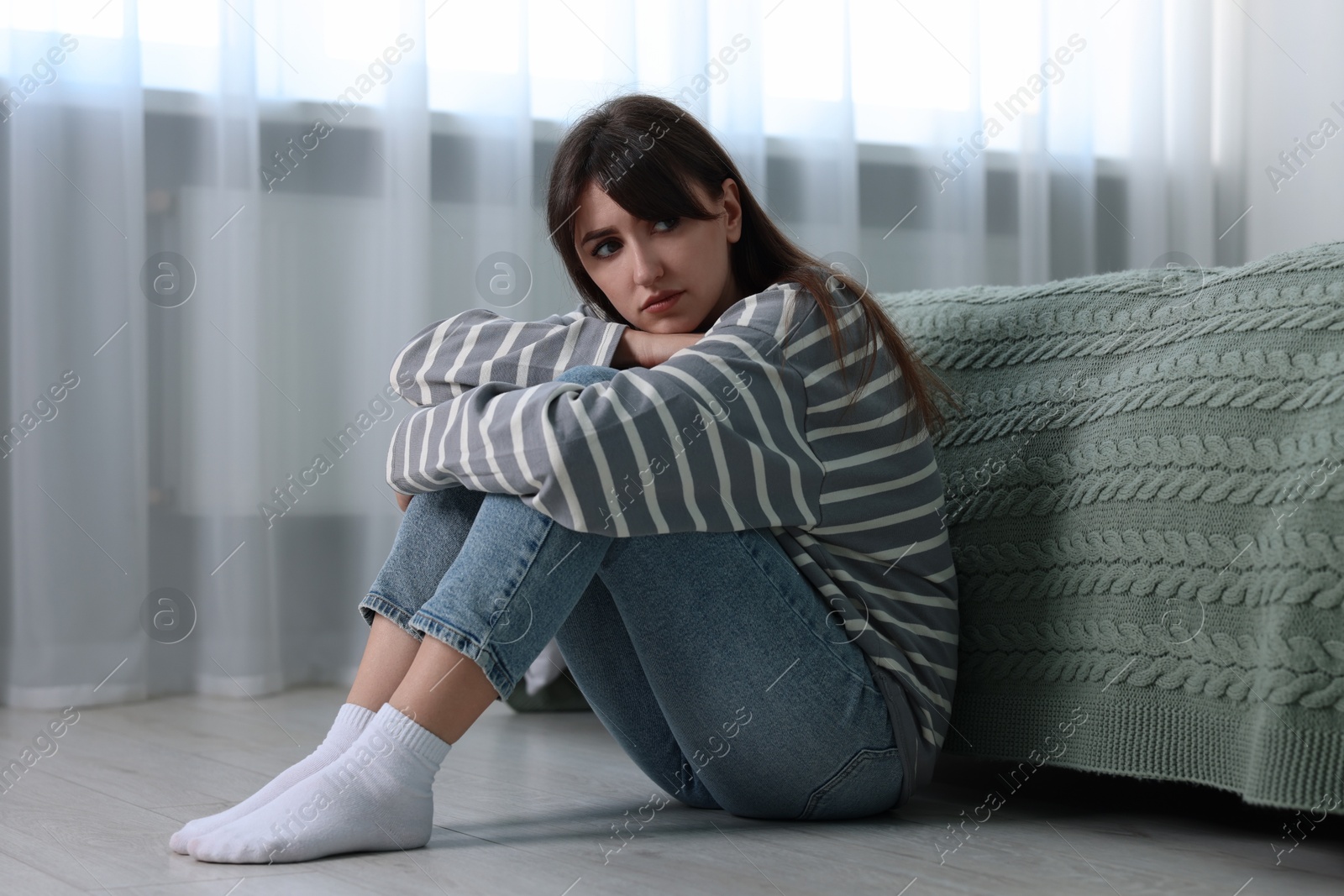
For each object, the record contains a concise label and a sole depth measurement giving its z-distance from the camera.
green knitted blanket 3.14
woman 3.13
